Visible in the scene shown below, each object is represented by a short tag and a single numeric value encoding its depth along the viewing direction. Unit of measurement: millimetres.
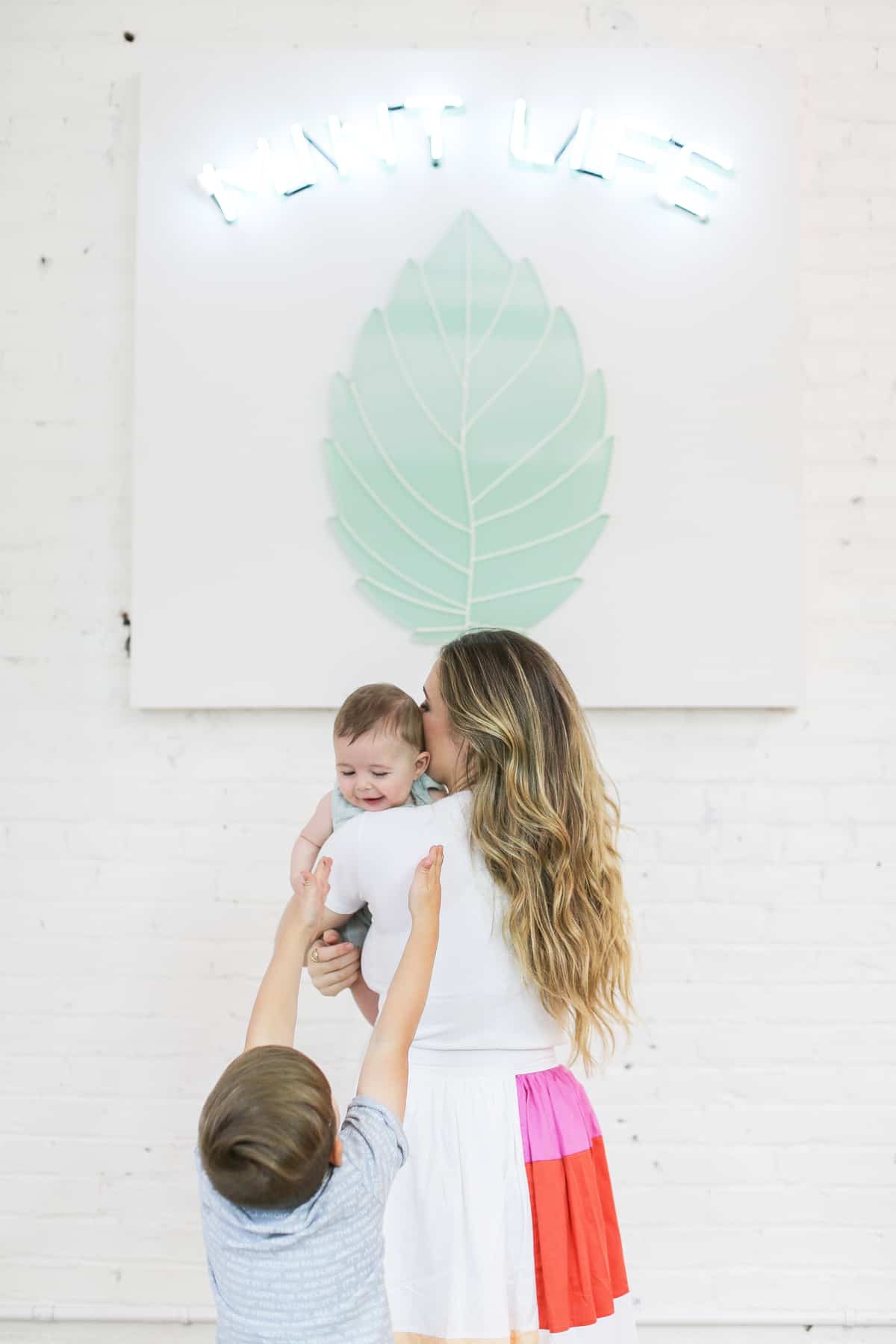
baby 1571
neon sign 2375
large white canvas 2355
